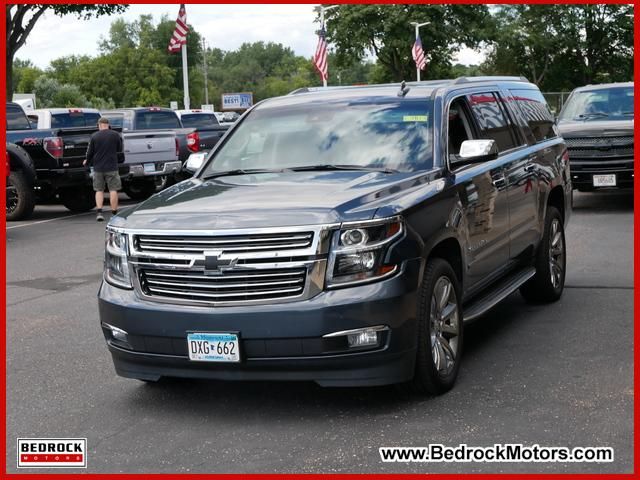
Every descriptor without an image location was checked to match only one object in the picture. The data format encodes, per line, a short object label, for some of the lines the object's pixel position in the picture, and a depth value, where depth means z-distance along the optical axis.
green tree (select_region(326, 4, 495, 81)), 70.44
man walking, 17.42
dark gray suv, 5.32
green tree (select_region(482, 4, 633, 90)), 72.62
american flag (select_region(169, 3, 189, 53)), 31.31
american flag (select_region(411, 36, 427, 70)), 53.28
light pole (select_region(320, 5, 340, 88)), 72.62
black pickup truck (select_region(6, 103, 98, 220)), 17.25
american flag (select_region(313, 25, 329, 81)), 37.50
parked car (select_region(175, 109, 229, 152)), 24.61
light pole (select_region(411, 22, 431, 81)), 64.56
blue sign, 95.12
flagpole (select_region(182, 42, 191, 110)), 33.78
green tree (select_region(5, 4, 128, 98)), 29.73
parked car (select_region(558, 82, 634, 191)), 15.62
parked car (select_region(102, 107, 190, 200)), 19.88
